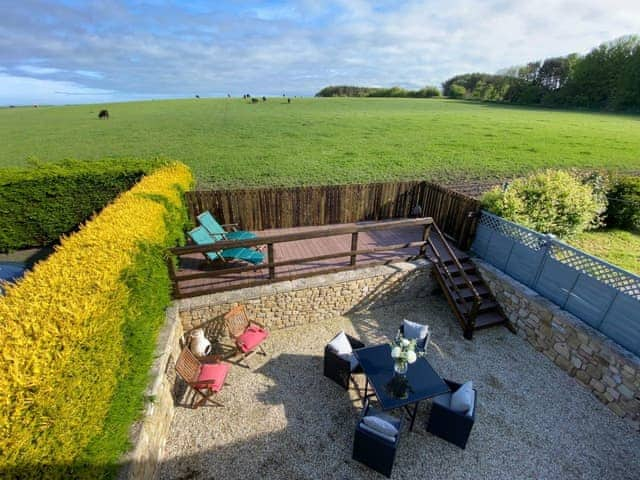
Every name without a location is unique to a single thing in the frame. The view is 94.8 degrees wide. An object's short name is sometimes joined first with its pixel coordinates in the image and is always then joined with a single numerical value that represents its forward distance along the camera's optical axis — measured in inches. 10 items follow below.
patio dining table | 177.0
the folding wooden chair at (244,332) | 227.8
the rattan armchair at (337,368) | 205.6
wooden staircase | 266.9
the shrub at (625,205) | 415.2
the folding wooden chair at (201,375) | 192.9
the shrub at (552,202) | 328.2
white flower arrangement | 160.1
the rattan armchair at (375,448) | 153.6
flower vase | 173.0
